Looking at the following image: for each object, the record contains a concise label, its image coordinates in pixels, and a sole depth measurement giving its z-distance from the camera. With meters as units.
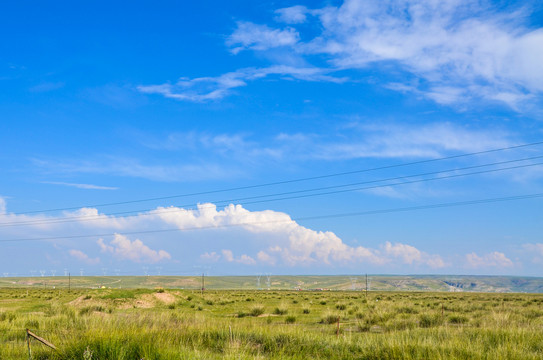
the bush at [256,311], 35.28
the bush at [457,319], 28.30
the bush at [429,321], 26.56
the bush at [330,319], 29.77
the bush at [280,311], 37.44
